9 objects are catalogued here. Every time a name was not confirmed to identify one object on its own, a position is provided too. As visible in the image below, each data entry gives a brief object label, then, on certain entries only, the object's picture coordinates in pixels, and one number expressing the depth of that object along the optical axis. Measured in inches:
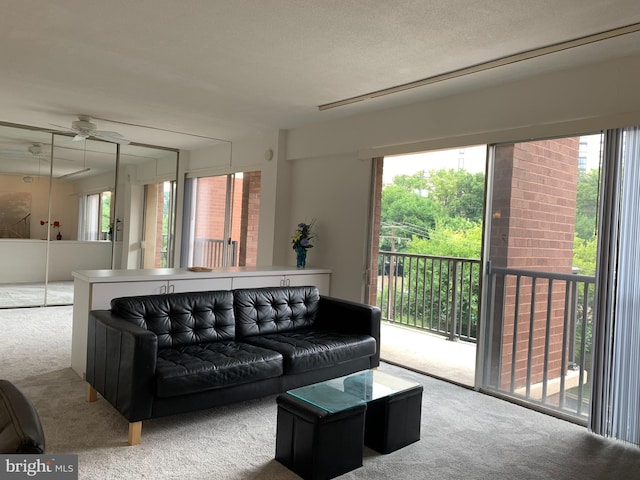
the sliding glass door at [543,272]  133.0
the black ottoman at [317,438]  92.8
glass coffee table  93.7
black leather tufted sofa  105.9
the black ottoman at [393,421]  107.0
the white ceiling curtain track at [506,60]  108.3
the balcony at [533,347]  134.5
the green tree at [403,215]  252.8
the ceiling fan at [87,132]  213.9
